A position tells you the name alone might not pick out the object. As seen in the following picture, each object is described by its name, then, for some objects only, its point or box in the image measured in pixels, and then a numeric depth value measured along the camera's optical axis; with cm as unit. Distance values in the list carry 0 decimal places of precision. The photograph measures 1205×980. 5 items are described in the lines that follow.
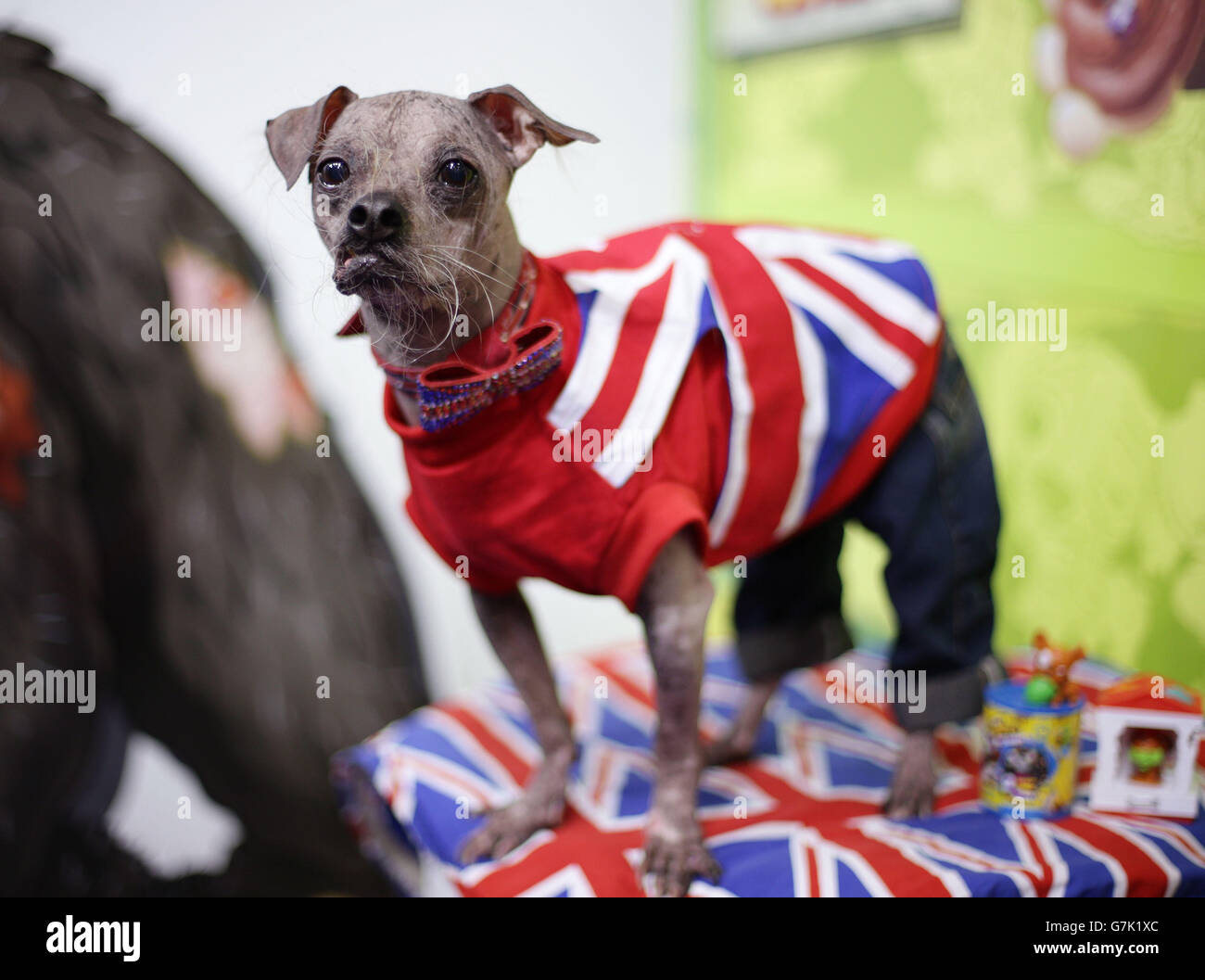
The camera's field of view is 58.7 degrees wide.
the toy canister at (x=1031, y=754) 149
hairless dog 107
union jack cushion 137
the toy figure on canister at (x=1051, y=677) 150
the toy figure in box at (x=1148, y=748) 149
